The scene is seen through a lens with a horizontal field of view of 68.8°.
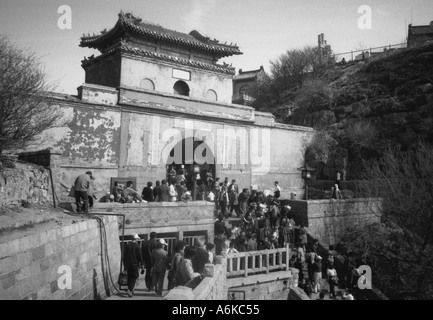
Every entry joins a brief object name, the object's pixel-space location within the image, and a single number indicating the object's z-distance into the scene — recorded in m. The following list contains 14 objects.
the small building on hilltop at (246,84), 43.31
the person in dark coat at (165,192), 13.30
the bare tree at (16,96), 9.42
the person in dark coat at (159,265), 8.35
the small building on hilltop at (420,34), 35.34
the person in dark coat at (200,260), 7.88
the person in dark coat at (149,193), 13.16
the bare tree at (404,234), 15.09
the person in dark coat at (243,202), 14.45
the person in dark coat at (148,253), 9.24
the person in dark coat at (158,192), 13.28
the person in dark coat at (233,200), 14.94
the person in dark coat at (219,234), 11.22
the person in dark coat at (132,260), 8.47
